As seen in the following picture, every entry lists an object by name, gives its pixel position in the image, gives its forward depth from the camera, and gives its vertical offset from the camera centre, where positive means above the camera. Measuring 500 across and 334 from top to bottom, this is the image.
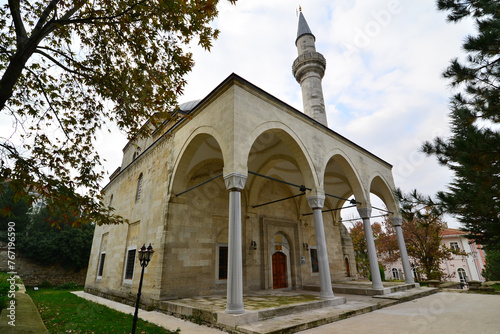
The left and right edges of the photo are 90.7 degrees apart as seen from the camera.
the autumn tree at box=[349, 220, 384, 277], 24.16 +1.04
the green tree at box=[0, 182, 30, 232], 23.27 +4.39
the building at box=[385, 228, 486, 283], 24.34 -0.52
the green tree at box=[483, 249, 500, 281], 19.73 -0.90
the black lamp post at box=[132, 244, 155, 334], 5.46 +0.20
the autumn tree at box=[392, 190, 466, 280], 16.58 +0.81
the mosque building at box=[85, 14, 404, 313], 7.19 +2.35
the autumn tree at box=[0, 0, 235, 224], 3.75 +3.19
